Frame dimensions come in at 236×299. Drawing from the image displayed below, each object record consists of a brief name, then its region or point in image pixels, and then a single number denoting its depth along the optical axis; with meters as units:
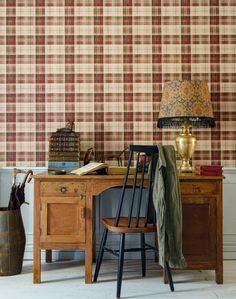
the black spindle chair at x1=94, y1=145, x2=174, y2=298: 2.71
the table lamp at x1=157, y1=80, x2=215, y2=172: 3.14
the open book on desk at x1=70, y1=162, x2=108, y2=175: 2.99
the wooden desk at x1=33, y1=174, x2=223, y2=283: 2.94
